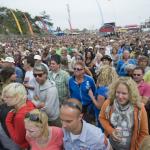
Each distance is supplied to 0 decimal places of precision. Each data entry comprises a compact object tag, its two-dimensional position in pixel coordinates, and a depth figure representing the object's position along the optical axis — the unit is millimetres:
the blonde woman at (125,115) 1748
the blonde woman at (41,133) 1462
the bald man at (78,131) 1415
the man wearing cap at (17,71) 3143
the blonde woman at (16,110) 1684
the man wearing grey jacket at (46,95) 2143
